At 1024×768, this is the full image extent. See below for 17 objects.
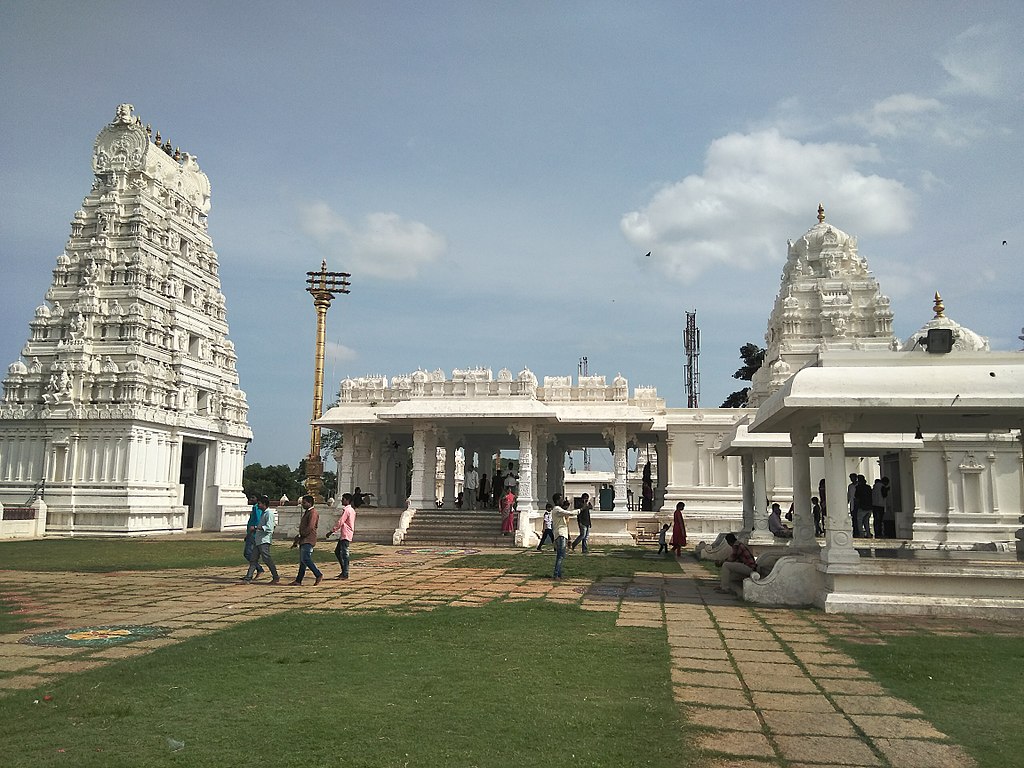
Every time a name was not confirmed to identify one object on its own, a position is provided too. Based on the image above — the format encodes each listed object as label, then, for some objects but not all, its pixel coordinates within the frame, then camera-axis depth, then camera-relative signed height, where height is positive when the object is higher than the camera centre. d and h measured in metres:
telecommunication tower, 63.10 +10.39
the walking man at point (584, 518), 18.67 -1.19
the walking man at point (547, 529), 20.16 -1.64
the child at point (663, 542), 19.11 -1.81
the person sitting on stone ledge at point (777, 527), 17.83 -1.31
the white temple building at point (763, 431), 11.59 +1.12
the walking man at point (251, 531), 12.98 -1.09
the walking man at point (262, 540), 12.80 -1.23
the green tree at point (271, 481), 61.31 -1.03
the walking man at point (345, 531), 13.38 -1.13
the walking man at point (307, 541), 12.38 -1.19
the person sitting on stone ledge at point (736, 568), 11.88 -1.53
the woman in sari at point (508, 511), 22.95 -1.28
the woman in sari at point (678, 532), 18.86 -1.54
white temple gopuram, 31.19 +4.23
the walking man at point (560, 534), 13.36 -1.13
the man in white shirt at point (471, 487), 32.43 -0.82
